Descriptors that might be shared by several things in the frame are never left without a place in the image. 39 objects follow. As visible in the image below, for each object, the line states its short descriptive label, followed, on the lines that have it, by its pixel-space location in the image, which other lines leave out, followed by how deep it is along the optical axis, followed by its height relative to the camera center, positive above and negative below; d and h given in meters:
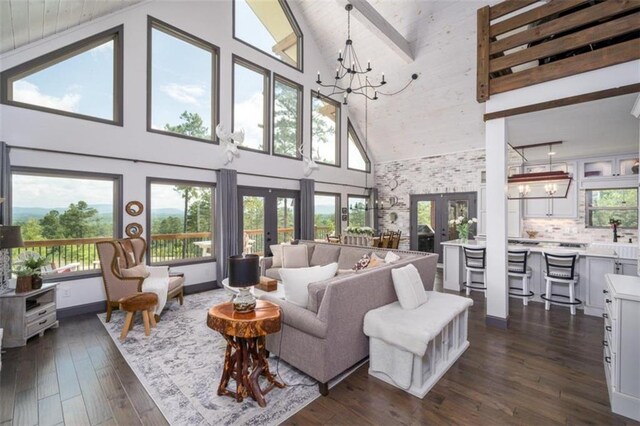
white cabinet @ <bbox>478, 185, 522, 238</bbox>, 7.04 -0.12
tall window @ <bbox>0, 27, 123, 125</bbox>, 4.01 +2.05
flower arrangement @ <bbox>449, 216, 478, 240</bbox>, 5.88 -0.39
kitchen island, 4.11 -0.87
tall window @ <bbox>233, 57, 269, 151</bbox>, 6.48 +2.65
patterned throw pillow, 4.26 -0.78
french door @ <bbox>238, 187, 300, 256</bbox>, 6.62 -0.12
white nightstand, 3.23 -1.23
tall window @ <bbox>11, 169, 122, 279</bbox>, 4.16 -0.02
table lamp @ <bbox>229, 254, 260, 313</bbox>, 2.32 -0.53
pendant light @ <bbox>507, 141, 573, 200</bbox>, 4.91 +0.53
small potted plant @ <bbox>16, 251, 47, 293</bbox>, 3.41 -0.71
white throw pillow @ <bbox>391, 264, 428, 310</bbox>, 2.97 -0.82
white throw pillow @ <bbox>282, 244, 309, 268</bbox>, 5.52 -0.87
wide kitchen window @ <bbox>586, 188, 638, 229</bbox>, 6.04 +0.11
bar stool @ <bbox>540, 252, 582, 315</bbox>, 4.24 -0.99
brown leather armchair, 3.96 -0.93
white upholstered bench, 2.43 -1.23
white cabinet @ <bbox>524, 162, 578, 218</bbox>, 6.57 +0.19
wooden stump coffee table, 2.24 -1.15
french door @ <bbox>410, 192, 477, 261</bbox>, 8.00 -0.08
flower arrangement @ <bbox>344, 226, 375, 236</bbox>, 6.70 -0.44
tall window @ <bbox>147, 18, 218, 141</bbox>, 5.30 +2.63
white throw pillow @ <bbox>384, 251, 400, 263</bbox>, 3.99 -0.65
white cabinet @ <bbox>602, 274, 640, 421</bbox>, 2.13 -1.09
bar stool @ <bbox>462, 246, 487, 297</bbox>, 5.05 -0.92
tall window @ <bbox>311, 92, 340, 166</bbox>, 8.36 +2.57
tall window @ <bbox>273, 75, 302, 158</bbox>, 7.27 +2.58
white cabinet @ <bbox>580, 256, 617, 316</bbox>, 4.09 -1.03
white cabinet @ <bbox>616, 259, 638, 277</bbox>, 4.06 -0.80
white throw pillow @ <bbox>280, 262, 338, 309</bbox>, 2.72 -0.69
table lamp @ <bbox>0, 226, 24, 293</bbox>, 3.25 -0.36
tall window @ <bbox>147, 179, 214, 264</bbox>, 5.31 -0.17
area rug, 2.18 -1.56
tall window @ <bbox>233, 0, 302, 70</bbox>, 6.57 +4.68
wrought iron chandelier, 7.38 +3.92
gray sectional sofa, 2.42 -1.01
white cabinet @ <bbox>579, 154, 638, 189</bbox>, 5.96 +0.89
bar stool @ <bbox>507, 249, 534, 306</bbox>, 4.64 -0.94
